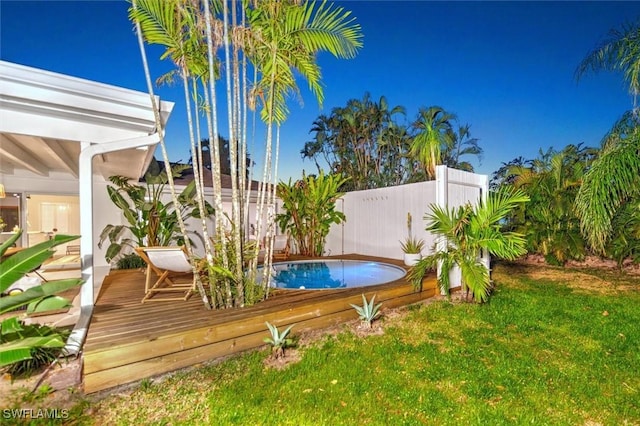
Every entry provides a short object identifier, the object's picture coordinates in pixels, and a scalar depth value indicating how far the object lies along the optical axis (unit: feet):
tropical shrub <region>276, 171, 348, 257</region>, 31.71
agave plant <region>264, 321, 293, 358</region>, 11.07
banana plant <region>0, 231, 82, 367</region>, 8.52
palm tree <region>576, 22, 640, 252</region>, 16.07
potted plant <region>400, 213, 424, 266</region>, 24.80
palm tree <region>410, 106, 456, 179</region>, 35.42
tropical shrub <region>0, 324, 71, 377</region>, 9.65
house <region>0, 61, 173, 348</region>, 10.50
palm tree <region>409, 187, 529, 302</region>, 16.25
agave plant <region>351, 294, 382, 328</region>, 13.75
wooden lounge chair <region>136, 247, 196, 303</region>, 14.88
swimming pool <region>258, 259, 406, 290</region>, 22.50
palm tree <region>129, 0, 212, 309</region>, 11.60
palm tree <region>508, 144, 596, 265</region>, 27.94
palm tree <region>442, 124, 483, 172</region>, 57.26
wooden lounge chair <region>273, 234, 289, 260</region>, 31.94
